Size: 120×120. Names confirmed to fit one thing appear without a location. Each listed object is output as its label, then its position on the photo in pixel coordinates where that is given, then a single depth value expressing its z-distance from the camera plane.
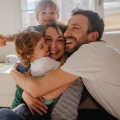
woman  0.93
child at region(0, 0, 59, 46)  1.55
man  0.85
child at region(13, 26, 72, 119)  1.00
